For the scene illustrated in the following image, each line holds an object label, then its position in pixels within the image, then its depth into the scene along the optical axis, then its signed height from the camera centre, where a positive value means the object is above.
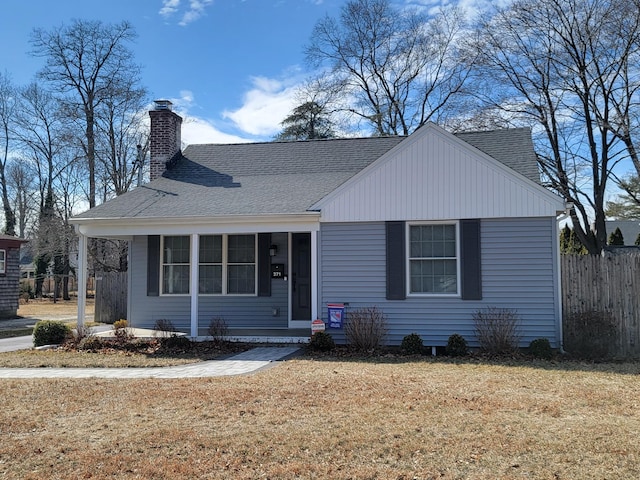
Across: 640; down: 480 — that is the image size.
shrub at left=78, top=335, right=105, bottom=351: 11.32 -1.31
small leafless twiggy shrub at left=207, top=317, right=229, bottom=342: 11.55 -1.06
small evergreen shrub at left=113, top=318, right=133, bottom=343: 11.74 -1.19
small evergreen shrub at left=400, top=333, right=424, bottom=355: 10.43 -1.22
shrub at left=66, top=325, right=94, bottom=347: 11.68 -1.18
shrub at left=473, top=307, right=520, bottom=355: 10.10 -0.91
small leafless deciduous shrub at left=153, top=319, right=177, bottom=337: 12.24 -1.08
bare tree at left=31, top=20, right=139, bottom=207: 31.17 +12.01
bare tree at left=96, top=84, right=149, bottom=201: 31.73 +7.75
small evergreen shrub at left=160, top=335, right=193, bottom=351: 11.09 -1.26
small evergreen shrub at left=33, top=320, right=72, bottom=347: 11.98 -1.17
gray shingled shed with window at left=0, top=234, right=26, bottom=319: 21.94 +0.16
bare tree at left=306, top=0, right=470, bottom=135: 29.53 +12.62
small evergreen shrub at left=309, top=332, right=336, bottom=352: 10.62 -1.20
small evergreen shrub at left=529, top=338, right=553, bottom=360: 9.81 -1.23
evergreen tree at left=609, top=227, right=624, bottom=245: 31.80 +2.34
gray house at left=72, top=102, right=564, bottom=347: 10.60 +0.75
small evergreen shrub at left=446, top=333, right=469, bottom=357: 10.20 -1.23
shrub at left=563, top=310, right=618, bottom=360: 10.12 -1.00
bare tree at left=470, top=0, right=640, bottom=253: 18.53 +7.24
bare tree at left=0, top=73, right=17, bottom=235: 36.66 +8.15
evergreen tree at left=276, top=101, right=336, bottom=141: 32.94 +9.27
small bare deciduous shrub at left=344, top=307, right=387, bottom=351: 10.61 -0.94
